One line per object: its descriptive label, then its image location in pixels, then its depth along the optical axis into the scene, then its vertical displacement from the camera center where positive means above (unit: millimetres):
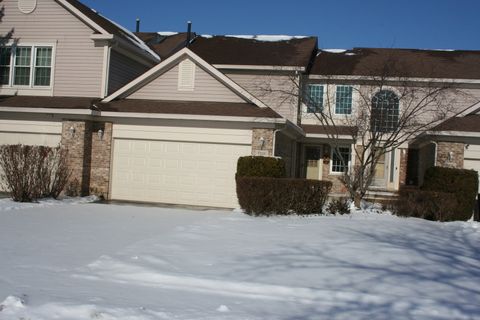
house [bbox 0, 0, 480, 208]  16594 +2068
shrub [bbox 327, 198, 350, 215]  14328 -814
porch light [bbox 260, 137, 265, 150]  15930 +960
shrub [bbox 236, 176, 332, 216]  13648 -542
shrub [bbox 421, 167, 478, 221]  14668 -48
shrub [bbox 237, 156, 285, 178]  14875 +193
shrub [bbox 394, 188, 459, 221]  14141 -602
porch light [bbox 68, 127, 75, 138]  16953 +1016
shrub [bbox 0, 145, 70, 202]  14922 -314
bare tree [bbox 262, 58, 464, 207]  16094 +2840
